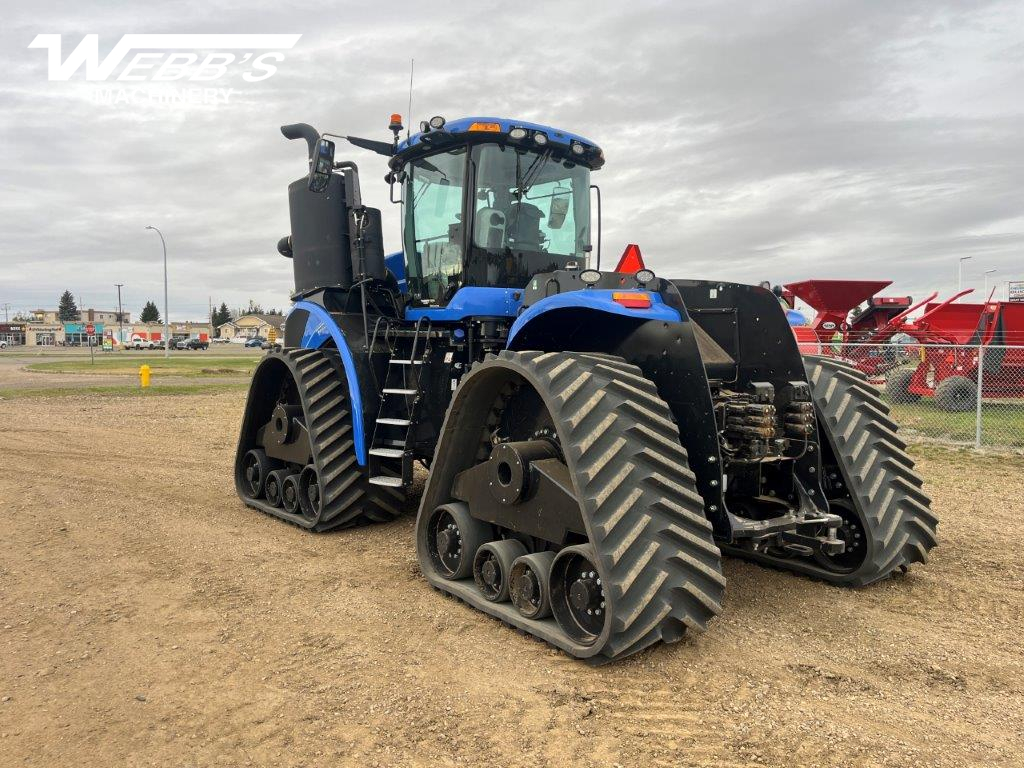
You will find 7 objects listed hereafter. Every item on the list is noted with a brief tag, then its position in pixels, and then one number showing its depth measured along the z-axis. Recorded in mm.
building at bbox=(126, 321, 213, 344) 105438
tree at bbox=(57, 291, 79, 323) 139750
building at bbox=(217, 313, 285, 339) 131750
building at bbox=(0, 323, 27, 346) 124825
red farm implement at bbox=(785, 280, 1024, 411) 14102
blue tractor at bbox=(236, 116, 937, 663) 3623
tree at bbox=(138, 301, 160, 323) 134375
